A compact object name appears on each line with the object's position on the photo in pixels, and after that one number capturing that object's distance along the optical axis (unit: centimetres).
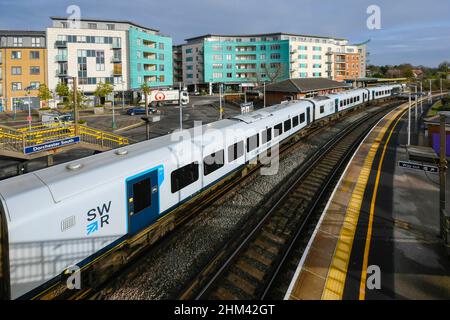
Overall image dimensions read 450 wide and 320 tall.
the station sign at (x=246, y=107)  2810
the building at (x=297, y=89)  5369
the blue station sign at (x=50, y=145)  1884
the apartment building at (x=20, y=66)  6078
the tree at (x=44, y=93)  5555
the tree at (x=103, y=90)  6052
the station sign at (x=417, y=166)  1120
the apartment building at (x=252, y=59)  9875
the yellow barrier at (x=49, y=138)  1916
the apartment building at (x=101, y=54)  6435
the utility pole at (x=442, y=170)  1093
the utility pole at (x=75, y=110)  2164
